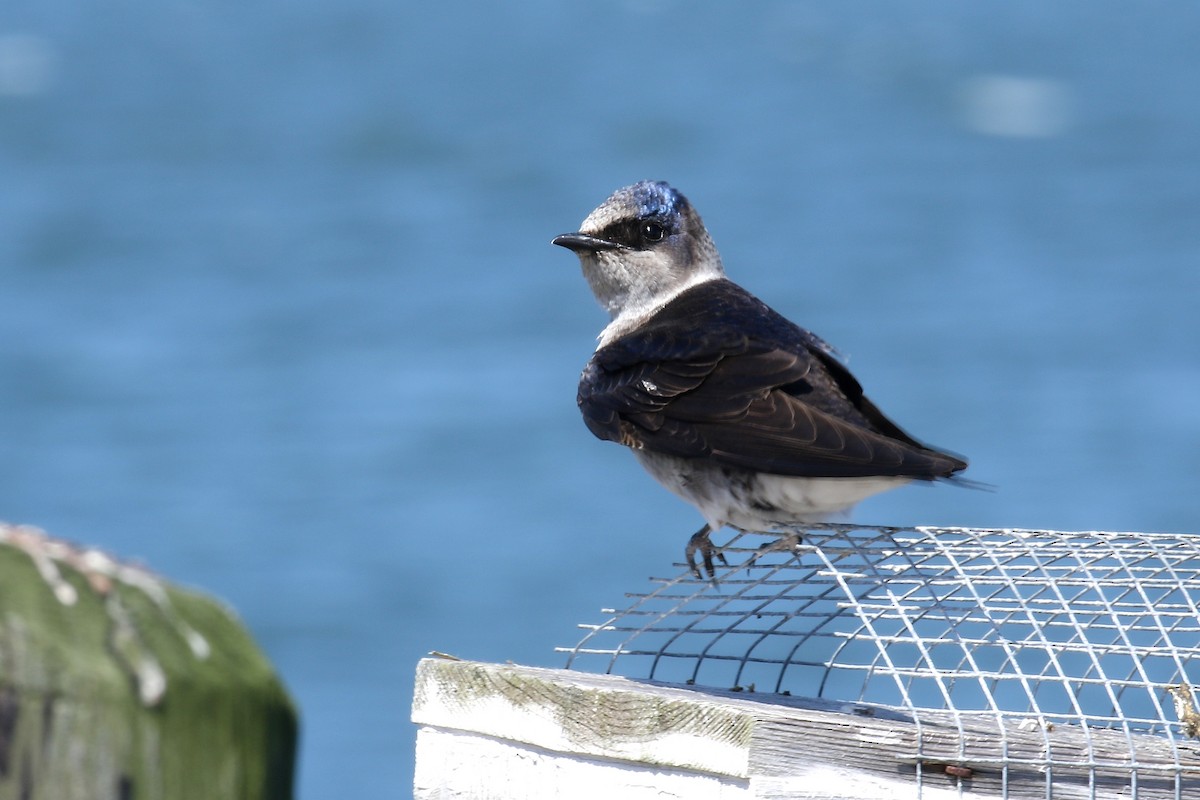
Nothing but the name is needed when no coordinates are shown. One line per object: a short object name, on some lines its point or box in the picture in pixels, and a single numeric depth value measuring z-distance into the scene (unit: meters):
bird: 7.41
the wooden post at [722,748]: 5.17
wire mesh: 5.85
